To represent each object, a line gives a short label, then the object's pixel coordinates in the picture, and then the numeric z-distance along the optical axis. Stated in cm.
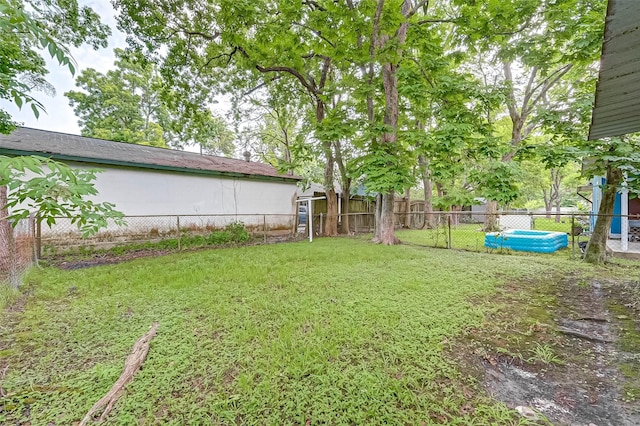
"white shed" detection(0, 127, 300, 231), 711
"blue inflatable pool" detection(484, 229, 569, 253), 712
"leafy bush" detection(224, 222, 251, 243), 910
